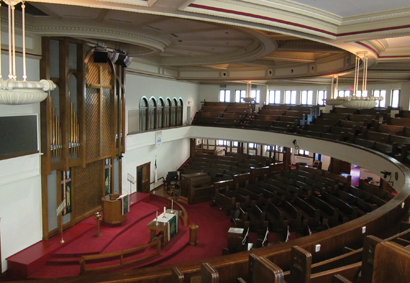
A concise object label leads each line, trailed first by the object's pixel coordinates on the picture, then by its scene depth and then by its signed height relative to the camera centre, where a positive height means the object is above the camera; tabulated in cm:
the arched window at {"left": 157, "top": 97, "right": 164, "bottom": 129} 1413 -23
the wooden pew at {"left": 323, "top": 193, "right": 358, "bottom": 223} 645 -218
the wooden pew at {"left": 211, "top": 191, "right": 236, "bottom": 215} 971 -298
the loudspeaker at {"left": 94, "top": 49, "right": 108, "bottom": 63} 795 +126
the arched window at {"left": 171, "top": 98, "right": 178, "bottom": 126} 1540 -18
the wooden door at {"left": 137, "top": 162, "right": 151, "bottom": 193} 1240 -280
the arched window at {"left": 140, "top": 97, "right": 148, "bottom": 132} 1269 -26
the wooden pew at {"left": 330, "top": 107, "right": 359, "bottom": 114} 1350 +9
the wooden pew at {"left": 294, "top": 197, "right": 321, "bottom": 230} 709 -243
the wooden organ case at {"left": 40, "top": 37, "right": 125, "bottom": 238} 735 -54
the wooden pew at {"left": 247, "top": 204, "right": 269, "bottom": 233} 782 -284
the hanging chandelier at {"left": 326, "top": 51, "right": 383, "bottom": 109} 717 +29
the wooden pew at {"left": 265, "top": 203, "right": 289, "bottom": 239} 719 -271
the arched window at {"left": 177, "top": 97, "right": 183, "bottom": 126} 1602 -13
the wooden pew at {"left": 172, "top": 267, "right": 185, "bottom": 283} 182 -96
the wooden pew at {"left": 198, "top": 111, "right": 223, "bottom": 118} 1703 -26
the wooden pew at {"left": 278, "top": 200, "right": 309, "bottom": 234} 715 -257
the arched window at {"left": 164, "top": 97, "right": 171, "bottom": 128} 1465 -18
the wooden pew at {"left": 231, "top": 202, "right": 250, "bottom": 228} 792 -284
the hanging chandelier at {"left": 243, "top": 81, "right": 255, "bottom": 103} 1538 +75
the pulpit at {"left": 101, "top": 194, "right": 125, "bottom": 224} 858 -281
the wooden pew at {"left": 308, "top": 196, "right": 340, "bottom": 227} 675 -232
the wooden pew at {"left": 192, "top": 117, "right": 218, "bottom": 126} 1653 -63
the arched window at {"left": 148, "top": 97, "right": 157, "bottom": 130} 1336 -22
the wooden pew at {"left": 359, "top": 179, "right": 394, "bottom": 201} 722 -194
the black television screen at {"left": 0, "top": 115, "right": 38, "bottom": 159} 639 -64
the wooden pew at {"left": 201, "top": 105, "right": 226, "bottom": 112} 1762 +6
